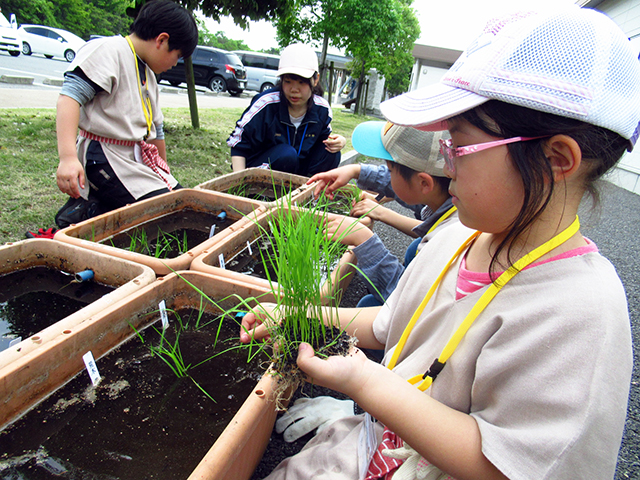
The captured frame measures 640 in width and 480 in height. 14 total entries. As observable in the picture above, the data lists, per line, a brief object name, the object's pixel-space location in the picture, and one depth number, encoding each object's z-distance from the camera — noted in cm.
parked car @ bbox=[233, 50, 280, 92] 1838
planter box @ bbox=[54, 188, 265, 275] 173
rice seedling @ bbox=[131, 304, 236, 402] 140
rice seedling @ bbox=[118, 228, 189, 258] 218
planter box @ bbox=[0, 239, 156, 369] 154
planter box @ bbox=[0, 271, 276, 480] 94
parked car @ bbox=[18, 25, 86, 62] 1744
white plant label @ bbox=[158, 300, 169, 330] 155
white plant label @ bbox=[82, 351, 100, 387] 125
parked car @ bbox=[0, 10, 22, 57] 1521
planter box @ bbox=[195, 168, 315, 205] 308
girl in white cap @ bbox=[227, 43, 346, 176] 332
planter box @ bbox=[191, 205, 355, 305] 166
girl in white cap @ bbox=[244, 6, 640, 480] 65
